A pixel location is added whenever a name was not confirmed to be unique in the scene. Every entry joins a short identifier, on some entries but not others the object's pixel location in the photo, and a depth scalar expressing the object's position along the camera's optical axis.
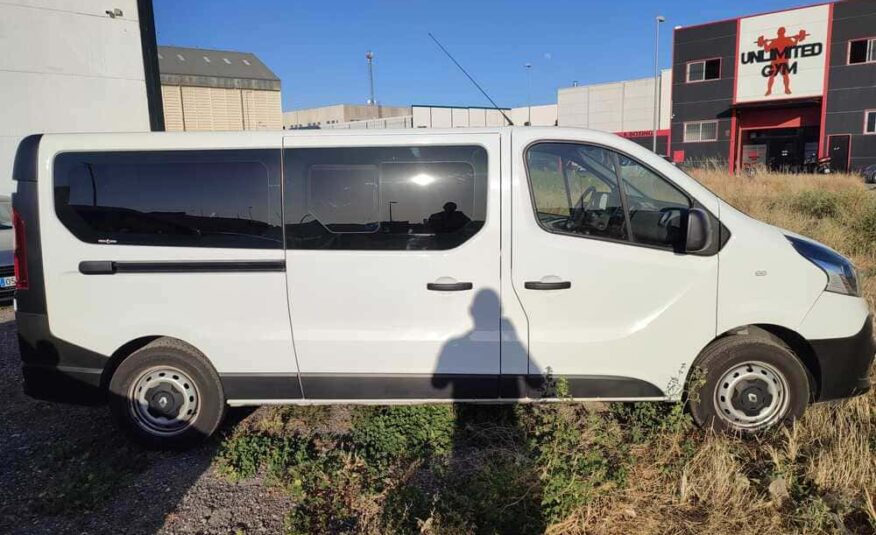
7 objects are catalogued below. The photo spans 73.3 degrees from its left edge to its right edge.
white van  3.76
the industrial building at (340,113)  67.69
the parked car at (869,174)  28.03
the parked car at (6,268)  8.27
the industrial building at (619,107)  50.66
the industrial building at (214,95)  48.06
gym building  34.88
